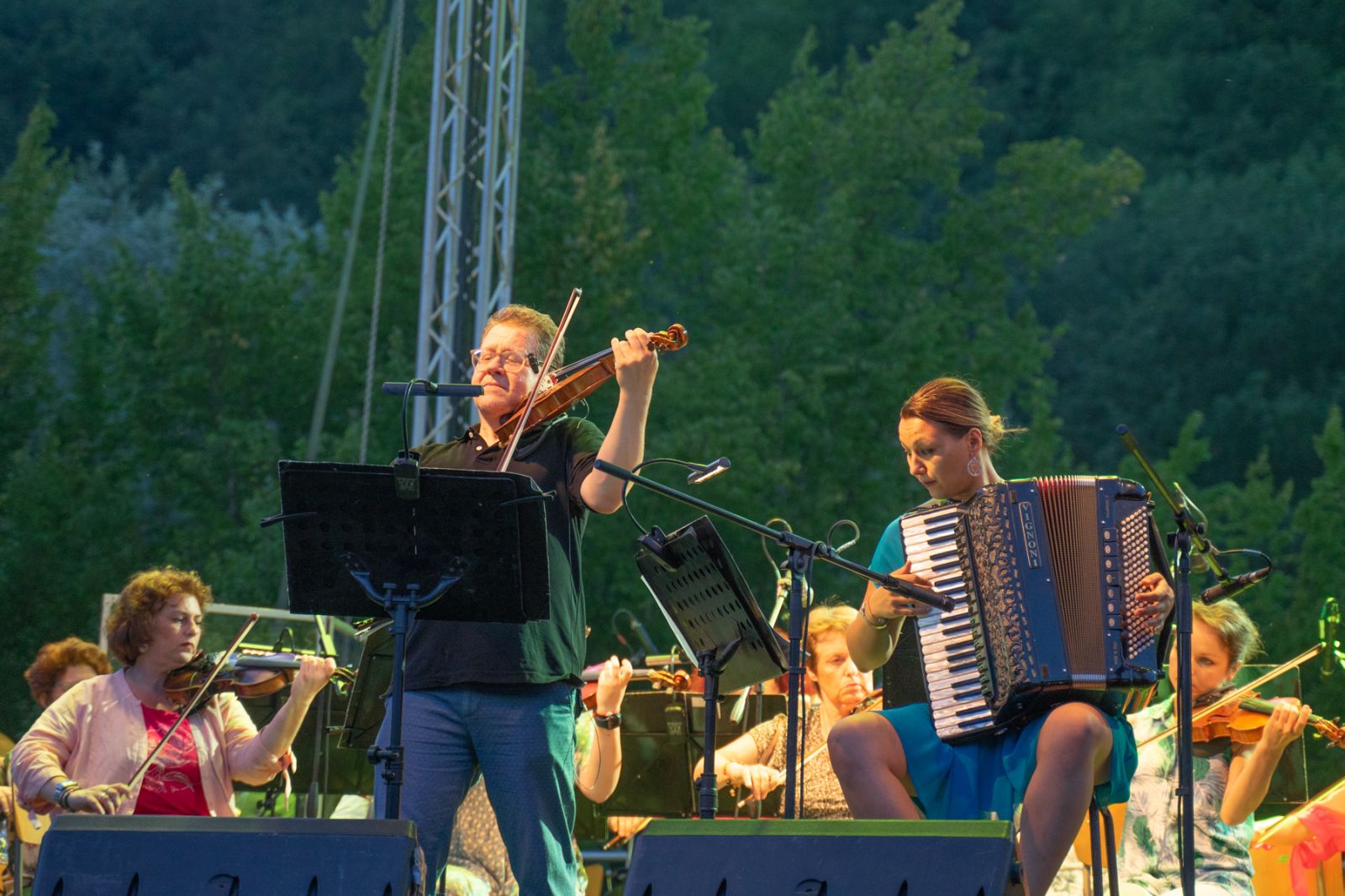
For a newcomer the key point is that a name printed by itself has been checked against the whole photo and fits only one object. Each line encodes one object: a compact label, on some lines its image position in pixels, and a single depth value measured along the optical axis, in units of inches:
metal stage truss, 564.1
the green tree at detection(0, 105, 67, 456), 1125.7
